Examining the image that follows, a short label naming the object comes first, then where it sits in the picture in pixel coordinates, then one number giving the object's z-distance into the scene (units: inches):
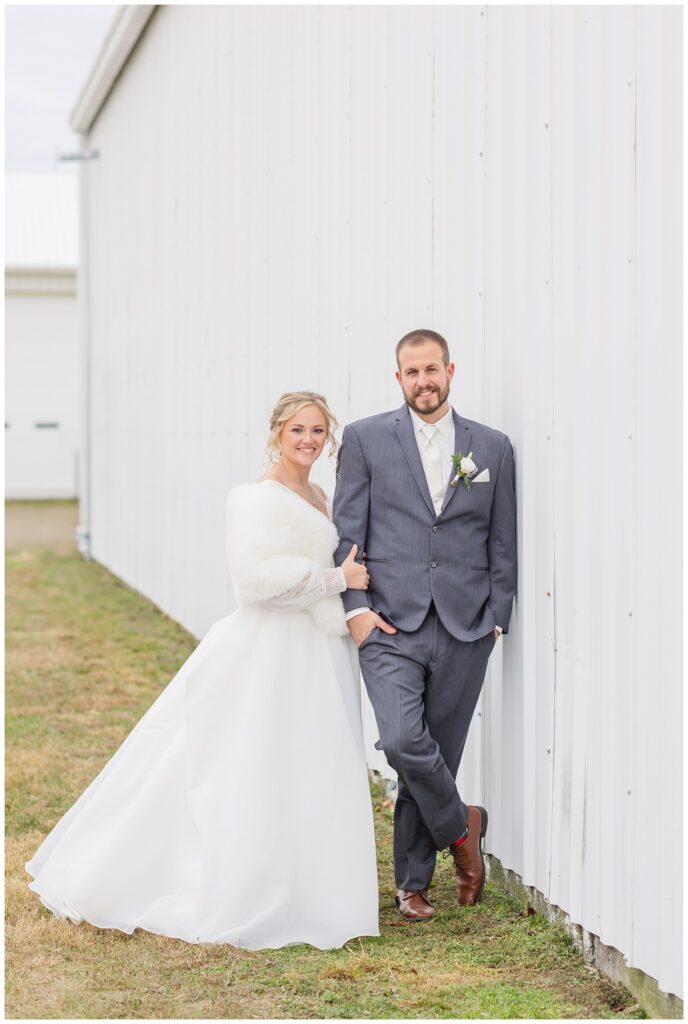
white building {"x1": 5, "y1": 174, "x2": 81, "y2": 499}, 1053.2
